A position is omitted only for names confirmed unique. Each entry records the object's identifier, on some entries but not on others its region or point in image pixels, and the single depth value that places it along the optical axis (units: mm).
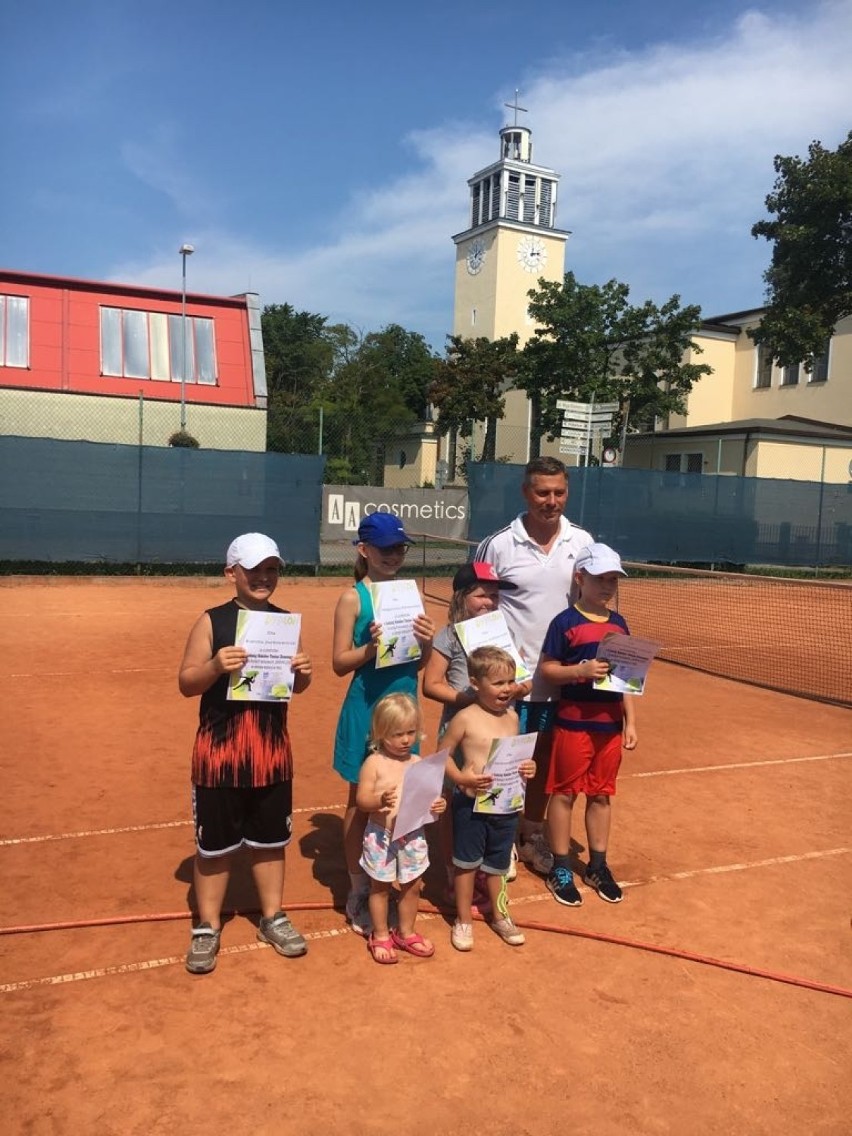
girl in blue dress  3922
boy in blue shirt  4273
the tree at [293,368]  45562
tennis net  10750
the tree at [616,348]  34000
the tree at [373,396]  27812
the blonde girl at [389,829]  3715
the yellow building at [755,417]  31156
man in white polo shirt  4488
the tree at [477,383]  44656
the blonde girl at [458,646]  4027
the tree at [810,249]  22469
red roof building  23250
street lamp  23312
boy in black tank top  3537
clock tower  60625
